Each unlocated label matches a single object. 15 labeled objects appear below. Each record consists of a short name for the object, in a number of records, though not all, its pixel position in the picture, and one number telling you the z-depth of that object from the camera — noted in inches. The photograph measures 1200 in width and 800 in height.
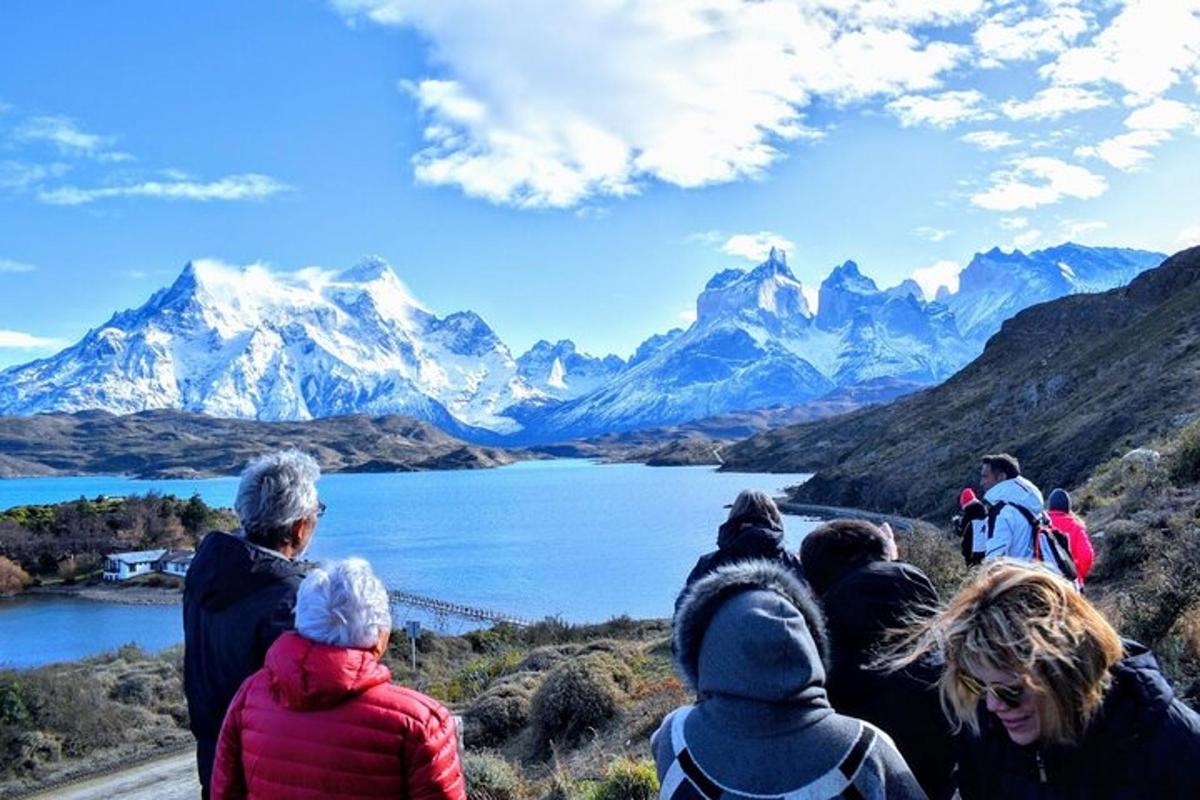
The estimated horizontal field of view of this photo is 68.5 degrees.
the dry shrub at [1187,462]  500.1
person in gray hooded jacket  73.7
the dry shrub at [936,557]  543.2
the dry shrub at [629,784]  243.3
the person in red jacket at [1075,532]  250.8
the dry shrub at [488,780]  292.5
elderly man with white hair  117.6
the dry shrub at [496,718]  456.8
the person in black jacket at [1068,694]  73.9
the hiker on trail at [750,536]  145.3
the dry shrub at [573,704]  423.8
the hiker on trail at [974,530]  234.4
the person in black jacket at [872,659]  109.5
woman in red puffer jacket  91.7
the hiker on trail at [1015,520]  214.5
